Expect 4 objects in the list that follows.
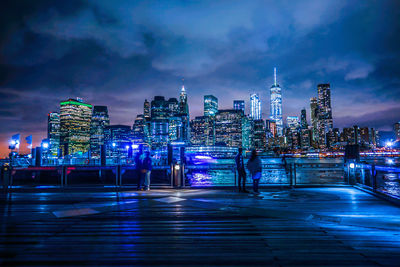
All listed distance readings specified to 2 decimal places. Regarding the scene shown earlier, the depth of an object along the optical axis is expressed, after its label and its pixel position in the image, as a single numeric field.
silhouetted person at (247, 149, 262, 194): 11.93
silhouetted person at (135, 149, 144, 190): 13.50
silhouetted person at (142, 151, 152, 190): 13.34
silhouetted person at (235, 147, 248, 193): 11.94
